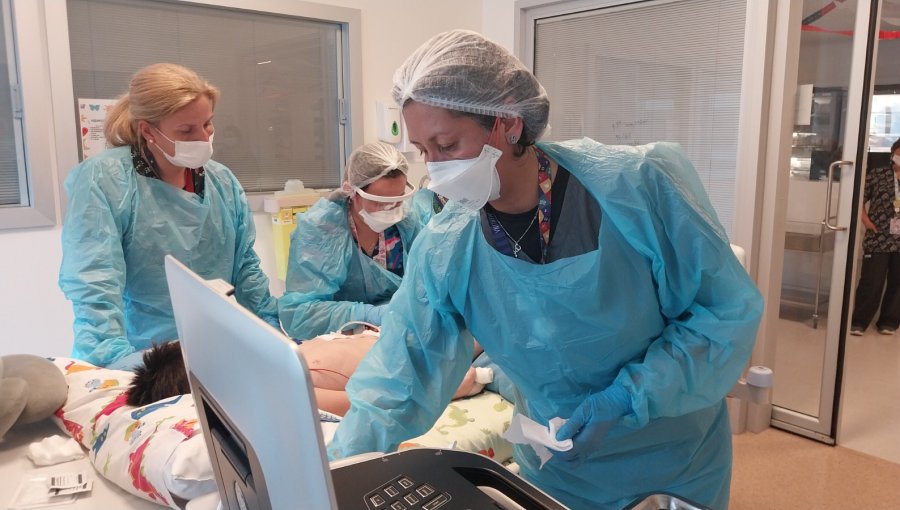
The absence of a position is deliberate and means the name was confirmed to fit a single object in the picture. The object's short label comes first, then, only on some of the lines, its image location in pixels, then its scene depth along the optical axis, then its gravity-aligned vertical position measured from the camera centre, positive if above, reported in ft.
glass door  8.60 -0.86
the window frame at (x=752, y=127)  8.79 +0.23
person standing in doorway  14.44 -2.46
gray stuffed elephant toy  4.41 -1.69
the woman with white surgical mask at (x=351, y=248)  7.58 -1.23
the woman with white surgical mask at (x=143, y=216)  5.59 -0.68
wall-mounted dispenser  11.62 +0.34
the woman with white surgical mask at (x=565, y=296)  3.57 -0.85
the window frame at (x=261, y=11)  8.41 +1.12
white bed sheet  3.94 -2.07
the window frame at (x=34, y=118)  8.18 +0.30
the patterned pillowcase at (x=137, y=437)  3.70 -1.80
